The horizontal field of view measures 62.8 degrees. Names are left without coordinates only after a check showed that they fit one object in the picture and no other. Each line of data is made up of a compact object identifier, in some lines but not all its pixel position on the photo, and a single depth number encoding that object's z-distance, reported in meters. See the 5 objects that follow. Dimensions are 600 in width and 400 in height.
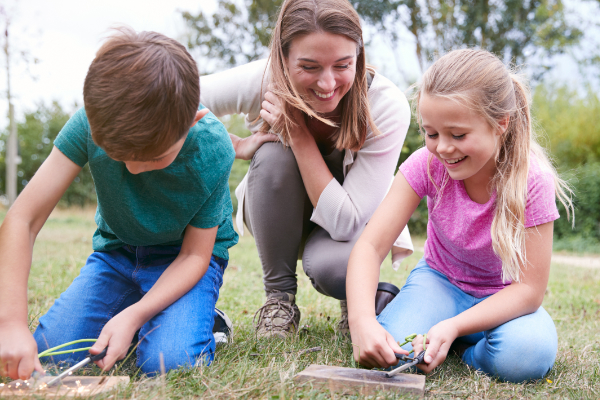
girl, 1.82
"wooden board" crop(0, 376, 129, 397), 1.40
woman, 2.32
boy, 1.48
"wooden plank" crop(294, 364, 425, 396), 1.58
